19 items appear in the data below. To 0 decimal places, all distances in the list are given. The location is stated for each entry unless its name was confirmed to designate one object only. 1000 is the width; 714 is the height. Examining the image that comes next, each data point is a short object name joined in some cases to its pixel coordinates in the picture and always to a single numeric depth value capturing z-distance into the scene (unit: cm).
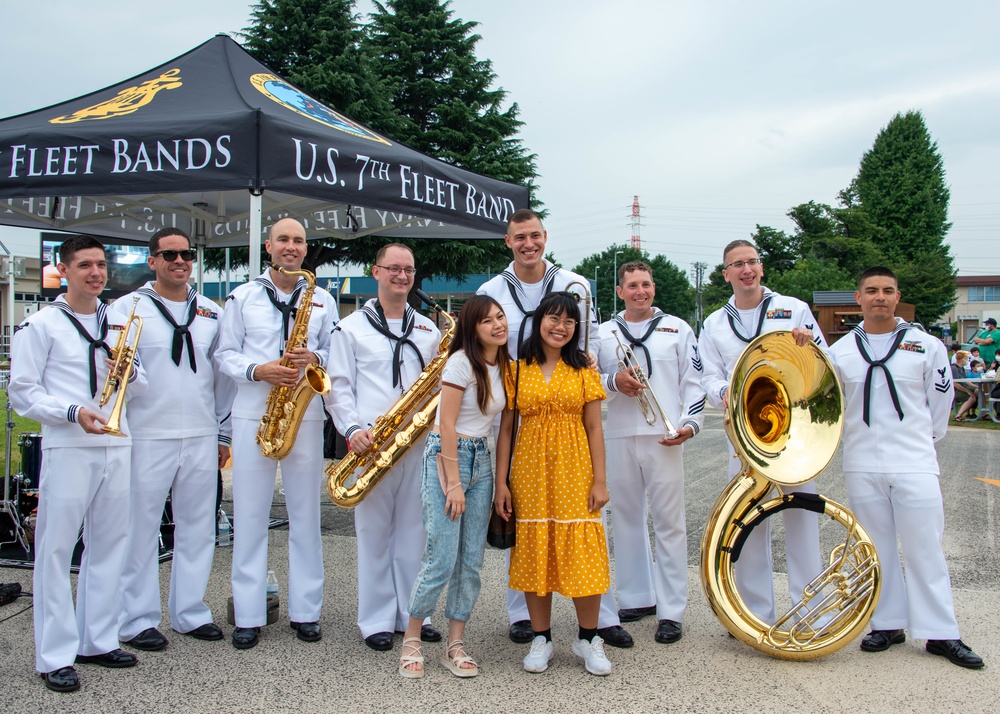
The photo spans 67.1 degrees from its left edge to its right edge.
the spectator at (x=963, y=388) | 1495
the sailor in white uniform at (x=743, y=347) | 396
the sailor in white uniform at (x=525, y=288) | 402
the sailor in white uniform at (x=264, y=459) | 403
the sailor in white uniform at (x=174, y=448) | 393
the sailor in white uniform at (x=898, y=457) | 373
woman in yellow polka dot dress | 358
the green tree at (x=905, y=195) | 4738
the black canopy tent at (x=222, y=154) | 450
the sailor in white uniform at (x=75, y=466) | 346
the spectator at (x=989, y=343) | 1608
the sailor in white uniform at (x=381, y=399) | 401
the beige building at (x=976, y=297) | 5956
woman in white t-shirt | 356
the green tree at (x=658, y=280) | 8181
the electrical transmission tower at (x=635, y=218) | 8812
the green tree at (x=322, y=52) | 1909
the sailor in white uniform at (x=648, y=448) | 412
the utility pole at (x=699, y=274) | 7885
